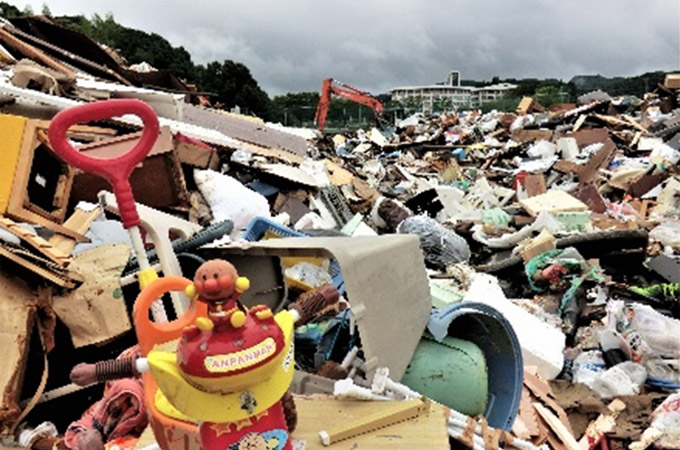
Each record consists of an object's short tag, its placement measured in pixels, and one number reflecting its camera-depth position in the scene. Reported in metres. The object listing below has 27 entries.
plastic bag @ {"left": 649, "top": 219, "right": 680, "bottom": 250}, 6.01
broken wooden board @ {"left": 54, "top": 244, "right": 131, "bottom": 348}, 2.96
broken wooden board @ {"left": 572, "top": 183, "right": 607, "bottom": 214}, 7.34
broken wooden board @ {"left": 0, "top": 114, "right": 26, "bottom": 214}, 3.51
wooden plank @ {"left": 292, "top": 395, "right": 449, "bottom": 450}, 2.04
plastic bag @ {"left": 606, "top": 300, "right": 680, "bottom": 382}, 3.74
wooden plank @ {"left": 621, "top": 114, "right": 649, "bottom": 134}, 11.46
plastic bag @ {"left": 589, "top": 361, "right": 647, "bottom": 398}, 3.62
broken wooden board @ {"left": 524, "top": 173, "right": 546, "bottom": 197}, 8.44
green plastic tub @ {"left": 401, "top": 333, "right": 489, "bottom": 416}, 2.57
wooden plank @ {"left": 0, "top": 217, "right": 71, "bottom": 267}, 3.05
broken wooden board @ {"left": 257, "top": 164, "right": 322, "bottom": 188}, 5.85
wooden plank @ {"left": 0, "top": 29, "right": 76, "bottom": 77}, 7.11
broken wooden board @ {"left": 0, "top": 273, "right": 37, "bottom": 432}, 2.63
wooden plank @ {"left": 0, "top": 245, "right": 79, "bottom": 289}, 2.87
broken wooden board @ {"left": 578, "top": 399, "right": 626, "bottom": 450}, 3.24
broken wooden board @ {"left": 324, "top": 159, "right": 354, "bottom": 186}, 7.33
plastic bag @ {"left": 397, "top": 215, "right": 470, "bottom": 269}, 5.52
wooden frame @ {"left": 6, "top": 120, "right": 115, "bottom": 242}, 3.45
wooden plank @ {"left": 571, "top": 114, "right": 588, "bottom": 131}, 12.30
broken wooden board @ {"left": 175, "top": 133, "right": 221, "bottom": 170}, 5.05
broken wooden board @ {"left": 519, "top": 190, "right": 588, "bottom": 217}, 6.83
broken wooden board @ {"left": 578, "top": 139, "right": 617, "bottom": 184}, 9.02
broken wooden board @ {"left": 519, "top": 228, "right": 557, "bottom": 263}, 5.39
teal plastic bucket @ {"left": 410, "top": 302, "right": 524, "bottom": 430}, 2.70
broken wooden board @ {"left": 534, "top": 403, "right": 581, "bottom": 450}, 2.96
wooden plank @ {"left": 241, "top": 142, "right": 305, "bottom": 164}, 6.52
